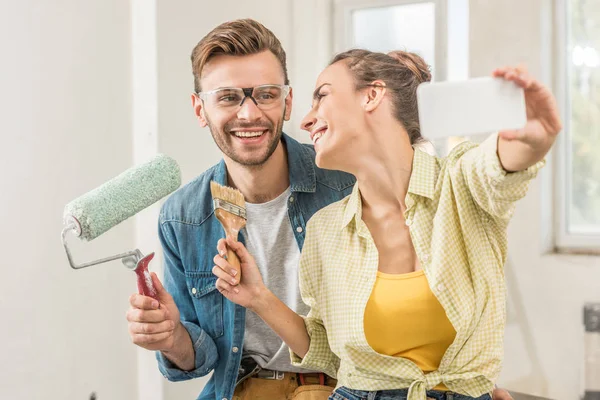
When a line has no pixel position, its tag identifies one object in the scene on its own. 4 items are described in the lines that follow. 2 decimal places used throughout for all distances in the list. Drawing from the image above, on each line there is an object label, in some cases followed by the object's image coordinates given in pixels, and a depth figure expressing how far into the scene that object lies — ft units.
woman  3.77
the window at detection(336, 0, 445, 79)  8.11
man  4.95
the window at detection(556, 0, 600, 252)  7.72
